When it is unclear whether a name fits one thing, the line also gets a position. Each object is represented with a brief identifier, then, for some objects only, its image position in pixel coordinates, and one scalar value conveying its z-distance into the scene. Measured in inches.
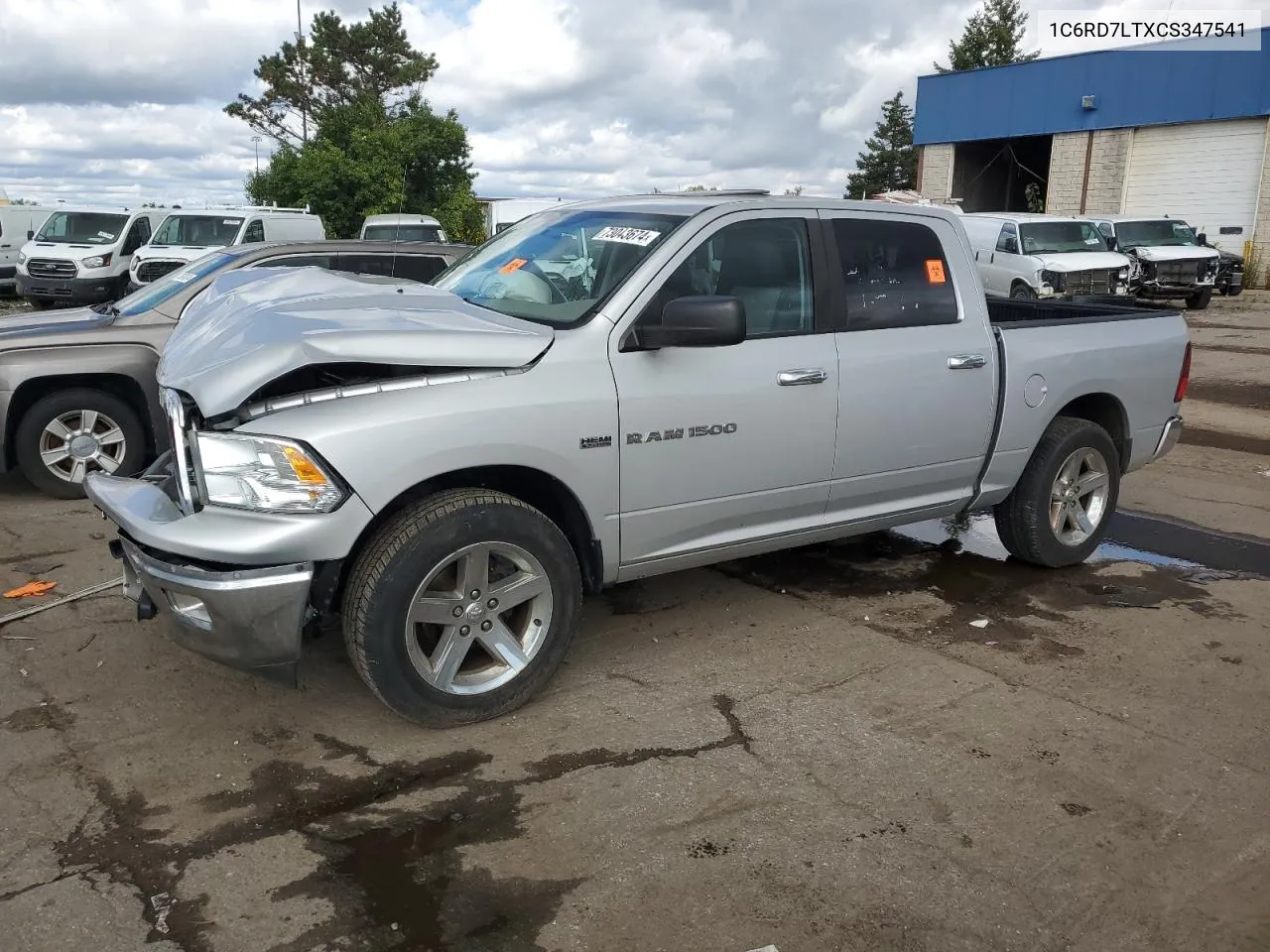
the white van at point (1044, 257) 747.4
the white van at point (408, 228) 910.4
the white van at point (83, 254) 767.1
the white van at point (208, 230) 700.0
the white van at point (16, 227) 966.4
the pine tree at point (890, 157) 2701.8
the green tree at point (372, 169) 1402.6
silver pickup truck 136.1
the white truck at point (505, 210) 1406.3
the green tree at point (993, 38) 2374.5
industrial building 1114.7
